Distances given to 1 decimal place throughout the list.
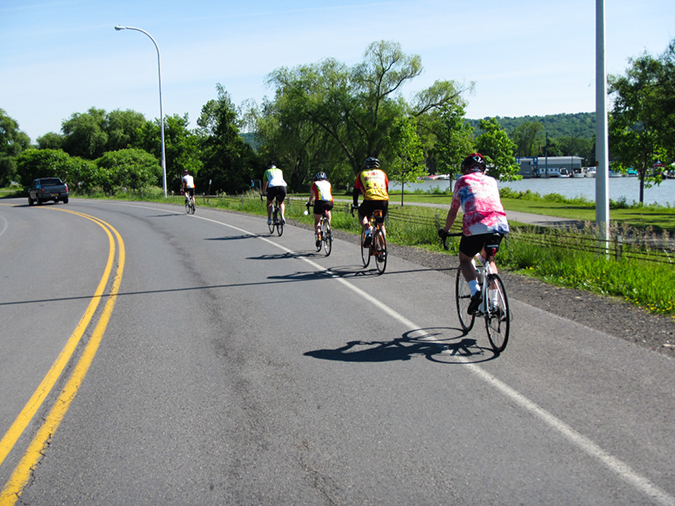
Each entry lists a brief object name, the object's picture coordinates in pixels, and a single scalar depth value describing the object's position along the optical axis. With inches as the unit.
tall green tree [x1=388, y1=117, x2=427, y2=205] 1968.5
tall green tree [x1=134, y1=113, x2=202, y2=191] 2942.9
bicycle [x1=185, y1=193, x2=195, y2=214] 1134.4
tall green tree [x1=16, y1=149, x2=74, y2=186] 2407.7
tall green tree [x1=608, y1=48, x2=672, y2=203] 1692.9
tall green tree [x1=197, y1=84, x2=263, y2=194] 2573.8
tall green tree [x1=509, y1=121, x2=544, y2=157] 6505.9
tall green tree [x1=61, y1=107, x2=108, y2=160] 3457.2
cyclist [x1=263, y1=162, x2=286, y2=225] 665.6
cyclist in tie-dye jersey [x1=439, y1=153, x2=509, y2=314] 234.5
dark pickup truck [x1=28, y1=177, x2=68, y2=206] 1648.6
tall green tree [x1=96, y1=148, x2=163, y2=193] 2156.7
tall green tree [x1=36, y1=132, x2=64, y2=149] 3520.7
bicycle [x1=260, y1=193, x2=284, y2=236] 719.9
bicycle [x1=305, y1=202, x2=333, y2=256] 540.4
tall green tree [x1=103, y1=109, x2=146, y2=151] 3548.2
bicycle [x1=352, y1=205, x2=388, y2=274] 442.0
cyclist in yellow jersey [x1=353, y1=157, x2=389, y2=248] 438.3
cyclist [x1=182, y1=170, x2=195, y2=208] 1071.8
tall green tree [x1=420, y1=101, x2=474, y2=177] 2203.5
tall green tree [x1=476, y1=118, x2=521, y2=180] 2625.5
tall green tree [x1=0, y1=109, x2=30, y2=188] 3427.7
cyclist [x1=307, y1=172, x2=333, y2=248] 529.0
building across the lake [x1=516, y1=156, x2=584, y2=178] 5826.8
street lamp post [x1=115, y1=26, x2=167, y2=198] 1579.2
